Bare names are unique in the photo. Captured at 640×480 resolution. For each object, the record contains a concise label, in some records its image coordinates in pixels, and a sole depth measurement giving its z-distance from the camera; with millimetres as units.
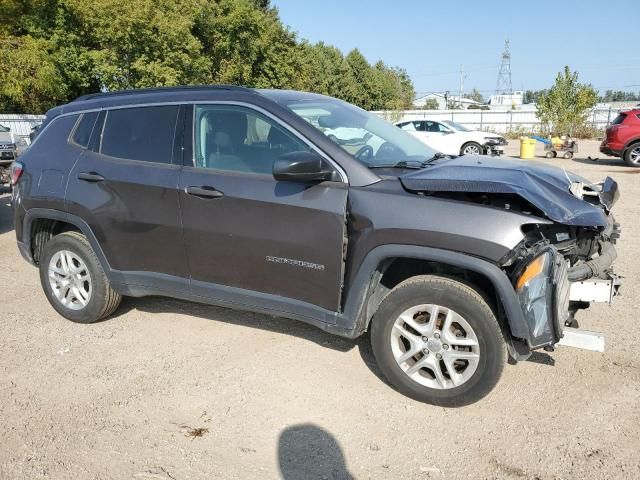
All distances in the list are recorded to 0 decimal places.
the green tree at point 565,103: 26766
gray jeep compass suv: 3031
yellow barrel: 18797
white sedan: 19062
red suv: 16047
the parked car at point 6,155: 10902
